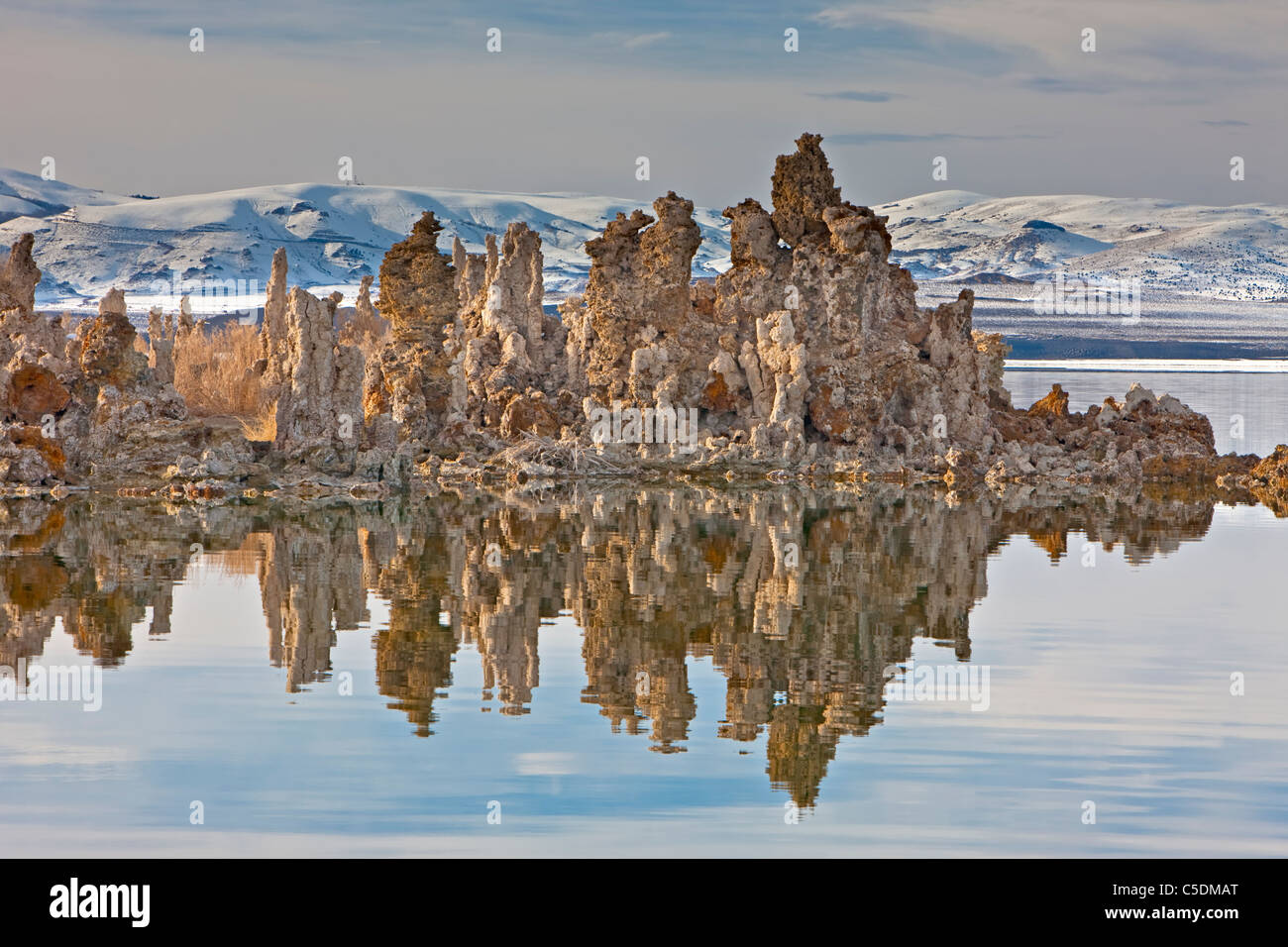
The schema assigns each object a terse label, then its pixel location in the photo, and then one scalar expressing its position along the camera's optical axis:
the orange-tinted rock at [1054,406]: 39.50
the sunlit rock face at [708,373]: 34.62
